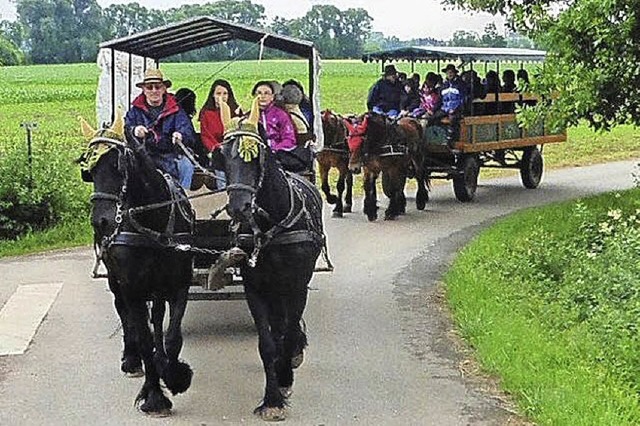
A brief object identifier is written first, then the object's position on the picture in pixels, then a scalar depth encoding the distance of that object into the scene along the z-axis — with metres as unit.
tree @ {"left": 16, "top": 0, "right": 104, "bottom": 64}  61.59
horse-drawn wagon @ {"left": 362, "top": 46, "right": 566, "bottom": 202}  19.31
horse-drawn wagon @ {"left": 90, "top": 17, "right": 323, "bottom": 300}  9.30
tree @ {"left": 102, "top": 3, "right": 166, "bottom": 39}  46.94
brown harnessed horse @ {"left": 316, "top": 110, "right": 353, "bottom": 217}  17.81
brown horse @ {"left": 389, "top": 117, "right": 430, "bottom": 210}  17.73
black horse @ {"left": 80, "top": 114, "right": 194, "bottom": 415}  7.41
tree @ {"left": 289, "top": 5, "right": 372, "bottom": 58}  43.09
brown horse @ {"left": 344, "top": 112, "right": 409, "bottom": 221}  17.14
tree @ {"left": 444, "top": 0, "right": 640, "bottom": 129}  13.91
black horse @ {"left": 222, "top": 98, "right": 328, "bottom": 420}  7.42
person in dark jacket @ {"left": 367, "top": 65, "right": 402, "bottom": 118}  19.50
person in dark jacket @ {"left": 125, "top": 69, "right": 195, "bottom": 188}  9.23
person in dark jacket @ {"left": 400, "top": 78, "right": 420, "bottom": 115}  19.58
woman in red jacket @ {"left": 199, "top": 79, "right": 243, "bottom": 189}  10.96
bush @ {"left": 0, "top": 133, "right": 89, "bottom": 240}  16.30
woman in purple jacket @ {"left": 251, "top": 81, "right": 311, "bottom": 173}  9.53
